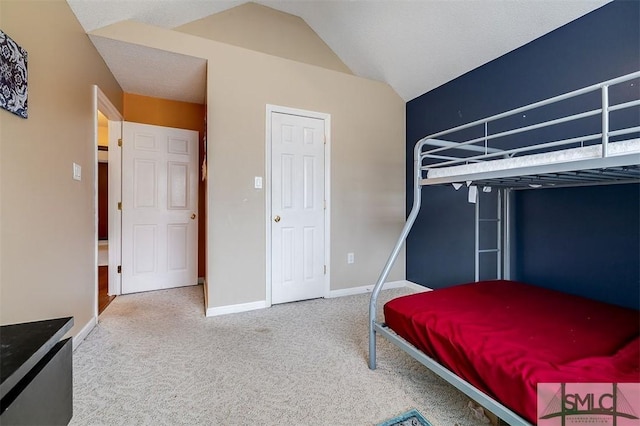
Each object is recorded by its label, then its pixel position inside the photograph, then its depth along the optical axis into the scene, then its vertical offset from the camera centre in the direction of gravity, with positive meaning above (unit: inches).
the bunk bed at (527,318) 38.2 -20.9
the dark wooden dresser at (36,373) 20.7 -13.7
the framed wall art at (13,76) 50.9 +26.3
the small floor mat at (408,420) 50.1 -38.2
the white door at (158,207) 126.5 +2.4
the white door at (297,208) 111.6 +1.8
